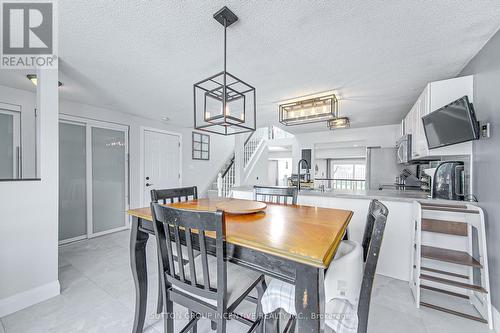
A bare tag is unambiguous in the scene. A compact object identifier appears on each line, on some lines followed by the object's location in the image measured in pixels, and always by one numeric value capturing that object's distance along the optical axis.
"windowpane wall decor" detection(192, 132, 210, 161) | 5.33
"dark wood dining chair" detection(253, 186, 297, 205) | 2.20
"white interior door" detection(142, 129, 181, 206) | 4.36
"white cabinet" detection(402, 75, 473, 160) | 2.04
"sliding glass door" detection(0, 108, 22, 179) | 2.79
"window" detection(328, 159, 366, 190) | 7.87
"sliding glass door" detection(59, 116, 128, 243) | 3.32
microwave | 3.10
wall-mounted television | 1.79
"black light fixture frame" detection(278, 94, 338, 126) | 2.62
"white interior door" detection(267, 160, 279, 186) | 11.20
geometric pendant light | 1.45
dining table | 0.87
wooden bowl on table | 1.56
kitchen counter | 2.29
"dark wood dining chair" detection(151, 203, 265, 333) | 0.97
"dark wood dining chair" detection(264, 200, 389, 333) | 1.02
